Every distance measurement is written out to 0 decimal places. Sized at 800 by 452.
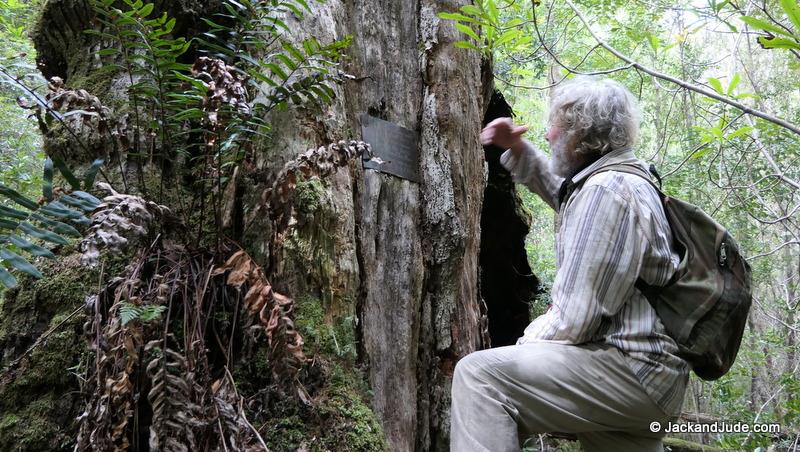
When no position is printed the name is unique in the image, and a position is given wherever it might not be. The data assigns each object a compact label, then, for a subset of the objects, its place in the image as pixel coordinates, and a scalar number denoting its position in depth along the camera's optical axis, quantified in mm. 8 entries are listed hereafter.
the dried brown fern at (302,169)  2566
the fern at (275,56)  2645
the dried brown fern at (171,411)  2225
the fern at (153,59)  2434
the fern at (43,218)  1886
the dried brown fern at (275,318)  2355
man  2377
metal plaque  3709
